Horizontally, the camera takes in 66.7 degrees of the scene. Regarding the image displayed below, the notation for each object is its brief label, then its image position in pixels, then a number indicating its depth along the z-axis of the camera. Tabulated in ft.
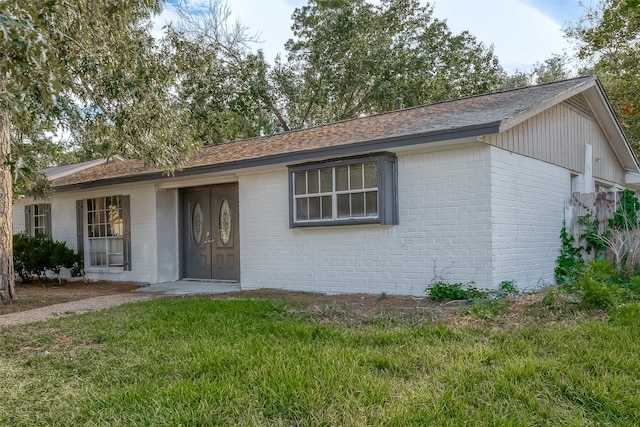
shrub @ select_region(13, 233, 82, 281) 36.94
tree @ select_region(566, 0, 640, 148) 48.26
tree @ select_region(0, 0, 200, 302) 21.86
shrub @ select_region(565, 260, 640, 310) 17.53
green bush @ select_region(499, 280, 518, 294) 22.43
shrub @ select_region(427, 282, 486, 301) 22.06
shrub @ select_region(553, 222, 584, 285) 28.94
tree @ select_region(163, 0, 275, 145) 59.16
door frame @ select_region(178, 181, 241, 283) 33.50
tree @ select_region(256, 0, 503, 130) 64.08
